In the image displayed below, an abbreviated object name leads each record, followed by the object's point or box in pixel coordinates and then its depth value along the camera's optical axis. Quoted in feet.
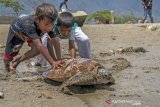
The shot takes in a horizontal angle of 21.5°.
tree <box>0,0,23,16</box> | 100.94
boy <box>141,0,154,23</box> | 58.70
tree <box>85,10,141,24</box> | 105.09
